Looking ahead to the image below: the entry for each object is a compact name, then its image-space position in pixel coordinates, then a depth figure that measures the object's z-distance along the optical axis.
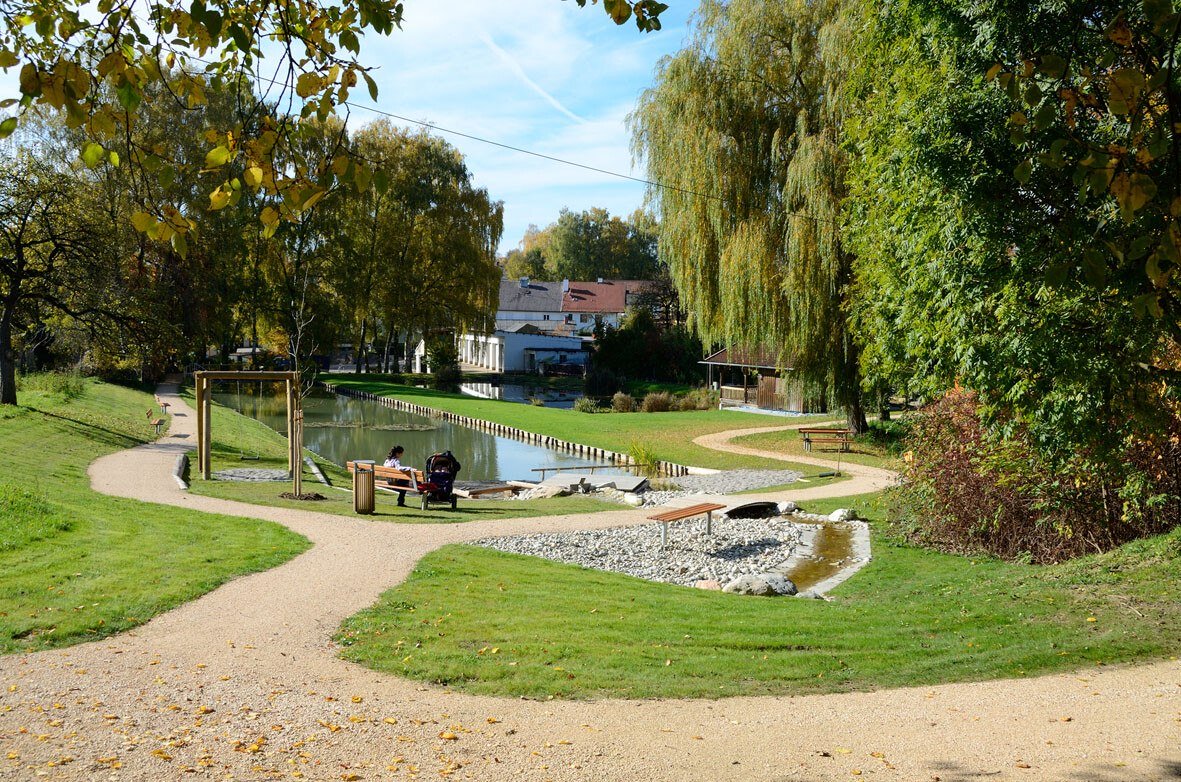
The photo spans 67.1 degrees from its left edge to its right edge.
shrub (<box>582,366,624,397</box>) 52.24
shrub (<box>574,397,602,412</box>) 43.81
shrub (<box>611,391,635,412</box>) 43.34
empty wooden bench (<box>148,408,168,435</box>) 26.40
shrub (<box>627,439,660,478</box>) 25.52
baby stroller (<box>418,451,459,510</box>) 17.00
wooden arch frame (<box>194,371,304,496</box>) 16.83
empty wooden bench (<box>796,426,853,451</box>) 25.97
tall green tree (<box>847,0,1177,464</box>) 8.60
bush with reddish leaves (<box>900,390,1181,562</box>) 10.94
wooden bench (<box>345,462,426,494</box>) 17.09
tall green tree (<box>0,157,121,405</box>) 24.08
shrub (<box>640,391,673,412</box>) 42.22
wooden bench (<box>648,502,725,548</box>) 14.86
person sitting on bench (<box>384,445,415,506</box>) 17.30
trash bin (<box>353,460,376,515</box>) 15.16
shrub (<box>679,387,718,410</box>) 43.47
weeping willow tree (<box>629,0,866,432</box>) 24.64
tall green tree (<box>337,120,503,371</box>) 55.97
